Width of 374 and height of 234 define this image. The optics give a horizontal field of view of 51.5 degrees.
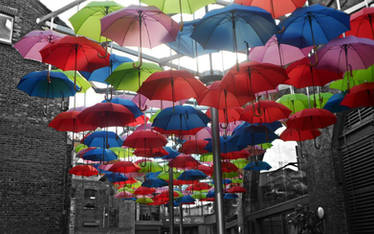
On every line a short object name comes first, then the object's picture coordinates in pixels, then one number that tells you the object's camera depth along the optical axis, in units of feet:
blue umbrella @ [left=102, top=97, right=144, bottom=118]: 23.82
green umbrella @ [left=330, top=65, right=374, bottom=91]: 20.39
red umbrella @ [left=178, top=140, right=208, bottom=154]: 28.86
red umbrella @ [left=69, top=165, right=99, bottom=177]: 33.42
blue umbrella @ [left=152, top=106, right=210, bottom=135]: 24.43
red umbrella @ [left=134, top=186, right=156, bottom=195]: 46.52
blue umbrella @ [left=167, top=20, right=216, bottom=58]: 20.07
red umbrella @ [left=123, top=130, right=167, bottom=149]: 25.63
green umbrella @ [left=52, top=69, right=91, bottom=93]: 23.27
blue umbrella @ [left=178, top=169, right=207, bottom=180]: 38.63
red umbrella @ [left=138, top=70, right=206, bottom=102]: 18.17
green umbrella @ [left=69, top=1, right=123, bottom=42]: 19.10
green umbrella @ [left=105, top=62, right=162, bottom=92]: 20.76
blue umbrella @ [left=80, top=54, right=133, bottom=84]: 23.20
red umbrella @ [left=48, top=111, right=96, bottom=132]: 23.08
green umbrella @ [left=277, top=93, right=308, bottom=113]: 24.59
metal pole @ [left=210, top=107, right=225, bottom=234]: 20.10
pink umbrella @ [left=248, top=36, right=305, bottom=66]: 19.44
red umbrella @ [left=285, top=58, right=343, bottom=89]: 19.69
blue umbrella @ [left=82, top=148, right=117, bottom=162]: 31.30
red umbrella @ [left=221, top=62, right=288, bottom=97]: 17.10
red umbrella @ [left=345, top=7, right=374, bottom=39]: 17.58
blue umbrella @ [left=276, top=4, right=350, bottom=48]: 16.29
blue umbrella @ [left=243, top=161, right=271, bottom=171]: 36.63
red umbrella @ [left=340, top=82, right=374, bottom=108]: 19.47
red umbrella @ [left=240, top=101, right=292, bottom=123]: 21.35
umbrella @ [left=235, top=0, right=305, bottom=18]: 16.57
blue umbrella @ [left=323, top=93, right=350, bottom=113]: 21.82
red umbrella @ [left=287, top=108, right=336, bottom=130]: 21.09
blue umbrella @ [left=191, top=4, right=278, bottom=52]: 14.87
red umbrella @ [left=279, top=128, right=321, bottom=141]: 24.81
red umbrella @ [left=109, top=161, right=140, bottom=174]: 32.12
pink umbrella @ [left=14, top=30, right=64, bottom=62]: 20.59
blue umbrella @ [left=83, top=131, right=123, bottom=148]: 29.09
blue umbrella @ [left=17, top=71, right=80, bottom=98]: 21.66
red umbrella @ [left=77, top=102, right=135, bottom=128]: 21.02
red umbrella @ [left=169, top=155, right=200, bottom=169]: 32.45
